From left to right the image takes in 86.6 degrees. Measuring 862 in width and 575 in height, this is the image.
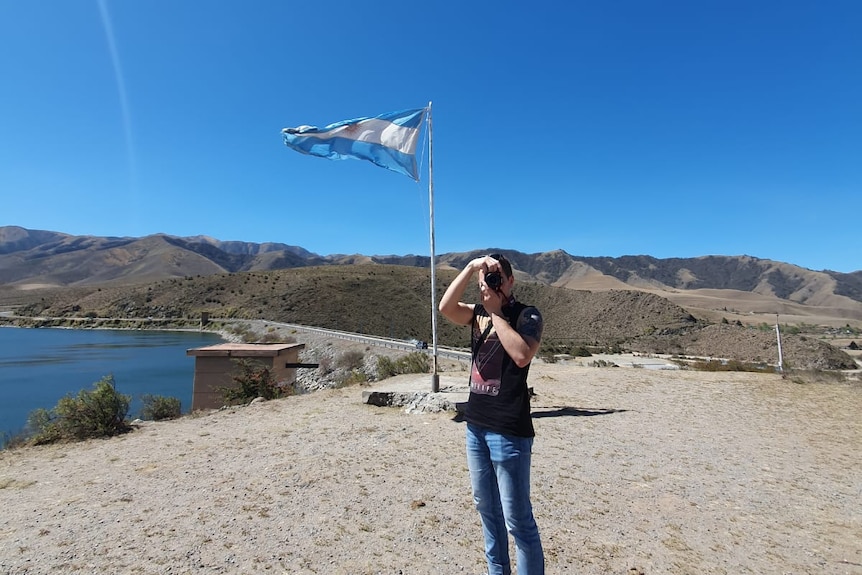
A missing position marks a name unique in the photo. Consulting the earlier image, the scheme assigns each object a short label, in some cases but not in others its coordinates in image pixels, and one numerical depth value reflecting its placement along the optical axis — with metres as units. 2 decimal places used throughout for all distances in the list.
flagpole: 9.73
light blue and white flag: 8.85
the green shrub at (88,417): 8.20
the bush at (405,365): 15.43
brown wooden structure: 15.74
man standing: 2.43
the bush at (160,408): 11.52
